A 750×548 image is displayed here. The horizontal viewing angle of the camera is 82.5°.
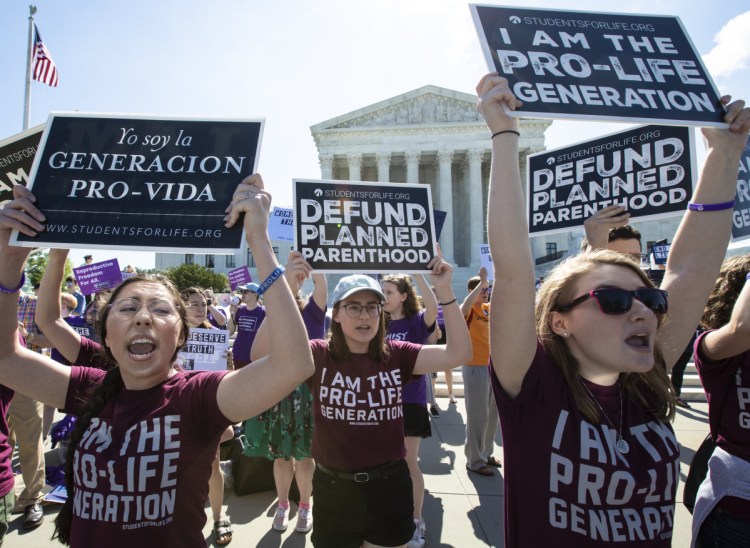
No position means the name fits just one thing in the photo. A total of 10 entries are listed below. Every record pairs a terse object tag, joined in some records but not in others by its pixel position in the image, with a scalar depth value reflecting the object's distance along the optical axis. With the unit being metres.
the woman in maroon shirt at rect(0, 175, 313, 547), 1.59
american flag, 11.94
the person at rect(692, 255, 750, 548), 1.90
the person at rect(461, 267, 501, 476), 5.01
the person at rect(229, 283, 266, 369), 5.62
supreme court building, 39.97
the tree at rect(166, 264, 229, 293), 43.66
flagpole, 11.80
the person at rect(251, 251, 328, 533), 3.87
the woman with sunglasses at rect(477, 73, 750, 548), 1.44
